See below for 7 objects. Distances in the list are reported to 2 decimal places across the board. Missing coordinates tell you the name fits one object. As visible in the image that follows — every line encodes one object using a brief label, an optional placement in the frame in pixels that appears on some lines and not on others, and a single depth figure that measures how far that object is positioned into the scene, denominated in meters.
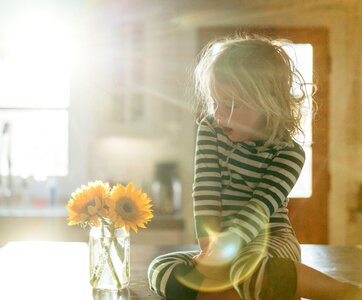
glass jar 1.22
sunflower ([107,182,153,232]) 1.18
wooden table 1.20
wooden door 3.50
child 1.20
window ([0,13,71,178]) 3.49
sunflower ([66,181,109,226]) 1.17
